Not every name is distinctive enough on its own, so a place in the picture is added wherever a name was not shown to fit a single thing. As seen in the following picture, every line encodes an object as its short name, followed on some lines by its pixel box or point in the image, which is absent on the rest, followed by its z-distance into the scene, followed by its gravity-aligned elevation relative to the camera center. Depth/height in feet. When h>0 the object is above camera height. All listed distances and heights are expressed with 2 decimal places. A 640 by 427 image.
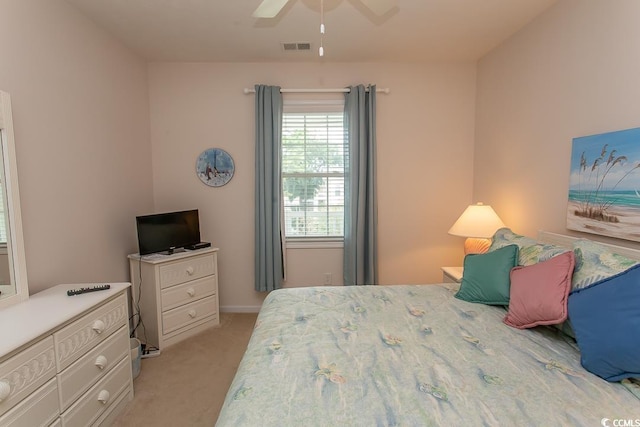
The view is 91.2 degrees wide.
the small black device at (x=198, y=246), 9.98 -1.78
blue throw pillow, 3.78 -1.79
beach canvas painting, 5.58 +0.05
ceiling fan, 5.75 +3.44
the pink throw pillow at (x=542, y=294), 4.93 -1.75
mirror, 5.41 -0.51
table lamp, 8.61 -1.06
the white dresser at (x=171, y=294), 8.84 -3.04
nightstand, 8.59 -2.42
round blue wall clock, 11.10 +0.83
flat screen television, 8.89 -1.23
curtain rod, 10.79 +3.42
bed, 3.32 -2.37
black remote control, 5.92 -1.91
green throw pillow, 6.14 -1.82
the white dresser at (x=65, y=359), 4.24 -2.68
